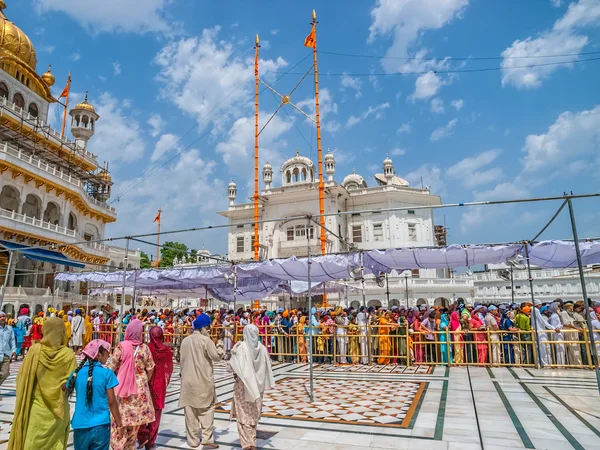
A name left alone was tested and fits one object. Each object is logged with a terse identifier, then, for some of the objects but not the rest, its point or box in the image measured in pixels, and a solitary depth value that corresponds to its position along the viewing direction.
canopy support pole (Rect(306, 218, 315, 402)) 6.90
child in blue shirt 3.11
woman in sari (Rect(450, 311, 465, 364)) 10.55
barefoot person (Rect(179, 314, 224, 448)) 4.61
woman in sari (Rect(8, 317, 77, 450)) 2.95
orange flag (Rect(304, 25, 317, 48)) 25.20
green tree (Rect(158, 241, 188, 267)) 51.25
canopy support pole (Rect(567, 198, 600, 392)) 5.56
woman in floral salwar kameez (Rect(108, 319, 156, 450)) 4.04
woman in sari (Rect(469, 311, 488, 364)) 10.46
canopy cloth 10.37
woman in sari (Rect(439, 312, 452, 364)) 10.35
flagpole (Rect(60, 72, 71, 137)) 32.33
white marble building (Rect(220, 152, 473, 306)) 33.69
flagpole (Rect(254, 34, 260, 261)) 27.19
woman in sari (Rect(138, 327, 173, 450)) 4.55
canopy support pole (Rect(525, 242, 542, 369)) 9.84
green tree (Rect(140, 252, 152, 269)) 51.51
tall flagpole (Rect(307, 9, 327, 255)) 25.22
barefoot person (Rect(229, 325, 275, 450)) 4.53
